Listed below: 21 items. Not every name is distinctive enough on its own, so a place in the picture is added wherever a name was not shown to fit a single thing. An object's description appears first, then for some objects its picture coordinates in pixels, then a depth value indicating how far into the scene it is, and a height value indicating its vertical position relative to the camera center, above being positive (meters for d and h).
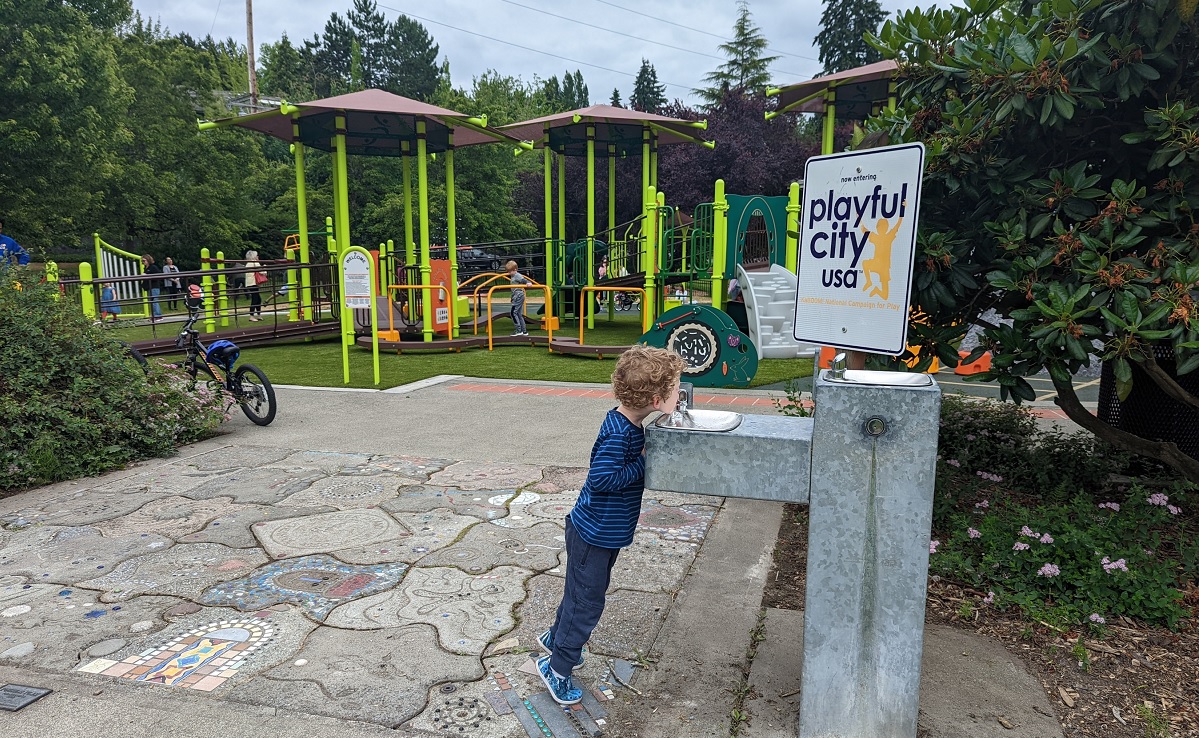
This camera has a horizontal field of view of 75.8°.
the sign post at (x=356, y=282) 9.70 -0.12
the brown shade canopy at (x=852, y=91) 14.76 +3.74
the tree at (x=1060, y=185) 3.14 +0.42
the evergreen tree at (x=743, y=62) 47.88 +13.27
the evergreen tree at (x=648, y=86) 71.00 +17.39
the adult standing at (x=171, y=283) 23.66 -0.37
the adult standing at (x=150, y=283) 20.12 -0.32
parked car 23.19 +0.31
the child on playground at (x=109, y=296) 16.67 -0.55
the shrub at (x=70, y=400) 5.37 -0.98
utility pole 39.16 +12.05
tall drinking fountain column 2.28 -0.70
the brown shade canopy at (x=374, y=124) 13.53 +2.83
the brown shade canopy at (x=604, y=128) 15.69 +3.16
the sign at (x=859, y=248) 2.76 +0.10
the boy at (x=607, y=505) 2.48 -0.77
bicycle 7.13 -1.02
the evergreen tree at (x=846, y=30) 46.83 +15.12
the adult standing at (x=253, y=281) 18.28 -0.28
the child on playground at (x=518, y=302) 14.54 -0.55
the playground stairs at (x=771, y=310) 10.94 -0.51
